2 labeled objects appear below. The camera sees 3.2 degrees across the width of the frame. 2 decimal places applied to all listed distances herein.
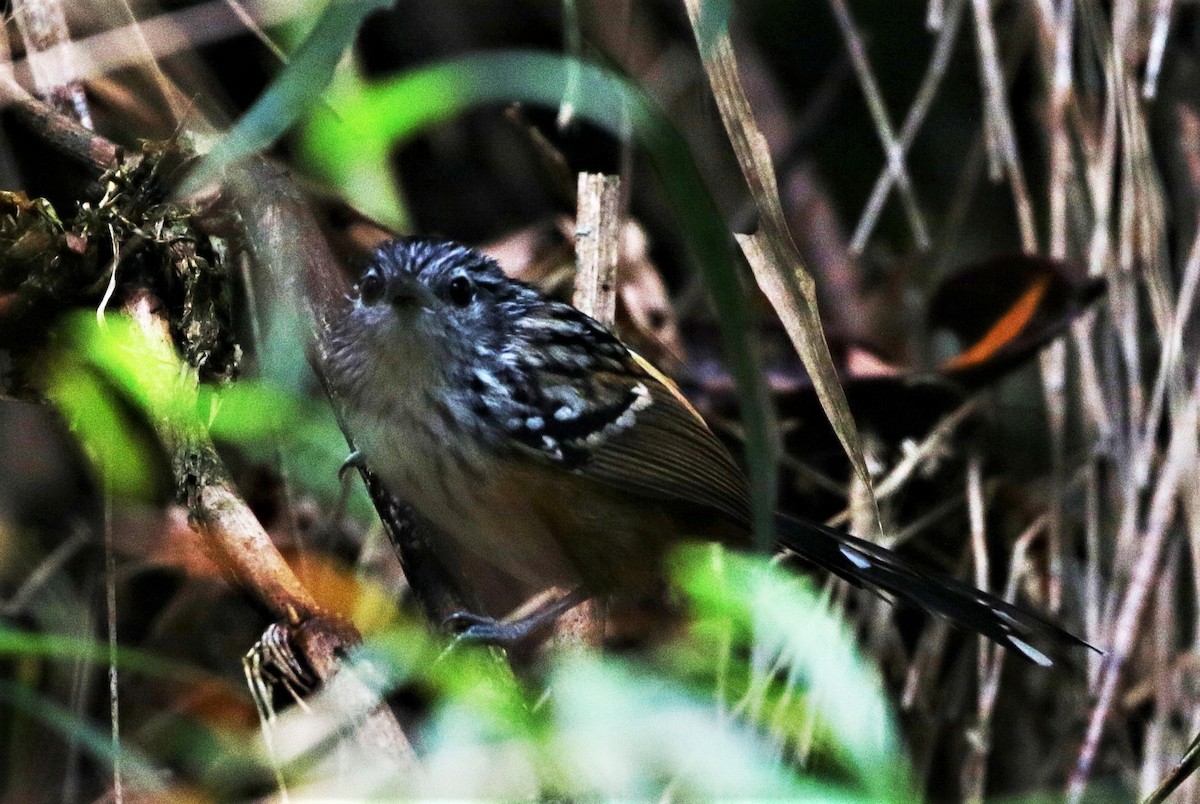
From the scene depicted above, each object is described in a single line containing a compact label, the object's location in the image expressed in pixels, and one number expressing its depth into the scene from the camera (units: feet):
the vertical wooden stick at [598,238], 12.20
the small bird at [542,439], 12.18
